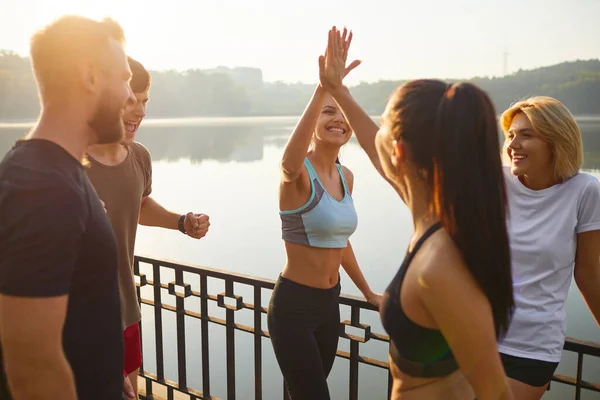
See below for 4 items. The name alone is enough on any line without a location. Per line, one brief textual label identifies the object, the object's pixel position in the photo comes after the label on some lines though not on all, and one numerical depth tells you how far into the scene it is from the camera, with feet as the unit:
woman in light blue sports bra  7.14
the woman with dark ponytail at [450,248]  3.58
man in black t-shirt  3.71
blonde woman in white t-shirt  6.22
